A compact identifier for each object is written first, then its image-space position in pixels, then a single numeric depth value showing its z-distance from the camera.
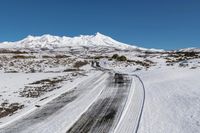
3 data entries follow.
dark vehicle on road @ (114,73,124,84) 17.61
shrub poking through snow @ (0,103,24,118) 9.01
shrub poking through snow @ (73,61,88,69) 37.60
